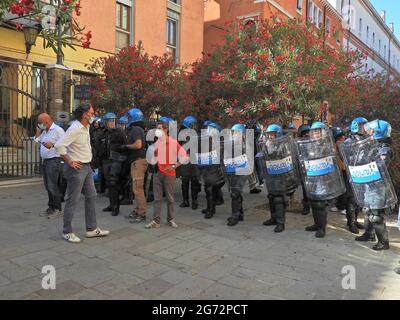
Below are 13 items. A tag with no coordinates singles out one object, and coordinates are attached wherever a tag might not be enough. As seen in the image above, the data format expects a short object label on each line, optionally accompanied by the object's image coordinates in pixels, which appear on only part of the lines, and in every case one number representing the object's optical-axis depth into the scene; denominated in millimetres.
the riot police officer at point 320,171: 5754
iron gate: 10250
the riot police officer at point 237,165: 6398
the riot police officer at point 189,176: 7636
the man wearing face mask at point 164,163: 6023
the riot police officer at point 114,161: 6603
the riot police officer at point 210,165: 6848
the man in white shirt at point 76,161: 5059
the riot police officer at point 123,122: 7352
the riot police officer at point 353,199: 5955
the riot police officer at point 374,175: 5086
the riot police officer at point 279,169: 6199
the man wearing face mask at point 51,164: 6477
